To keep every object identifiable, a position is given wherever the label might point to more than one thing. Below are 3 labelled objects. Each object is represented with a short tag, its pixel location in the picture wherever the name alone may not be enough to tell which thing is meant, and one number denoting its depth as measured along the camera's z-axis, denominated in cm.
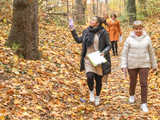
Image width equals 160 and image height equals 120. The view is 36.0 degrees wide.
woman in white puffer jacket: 577
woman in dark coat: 607
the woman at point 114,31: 1238
